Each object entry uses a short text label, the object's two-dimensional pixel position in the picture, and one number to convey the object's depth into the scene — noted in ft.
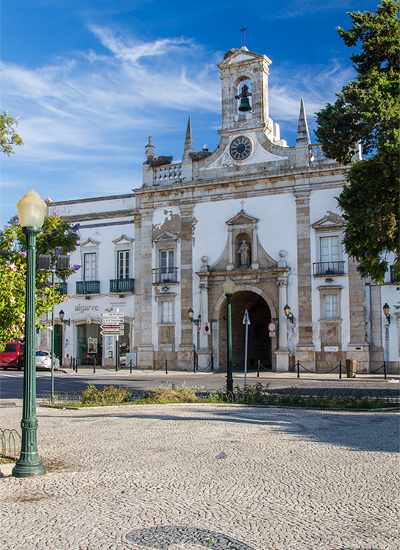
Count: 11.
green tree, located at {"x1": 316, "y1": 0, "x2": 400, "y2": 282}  49.47
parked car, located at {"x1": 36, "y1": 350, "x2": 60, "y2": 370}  99.66
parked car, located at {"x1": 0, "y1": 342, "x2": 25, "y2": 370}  106.63
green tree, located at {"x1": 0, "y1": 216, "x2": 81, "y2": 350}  30.60
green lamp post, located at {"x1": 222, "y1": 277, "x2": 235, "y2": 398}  52.87
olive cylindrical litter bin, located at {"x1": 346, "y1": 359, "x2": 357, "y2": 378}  80.59
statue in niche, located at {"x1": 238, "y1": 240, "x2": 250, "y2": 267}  97.91
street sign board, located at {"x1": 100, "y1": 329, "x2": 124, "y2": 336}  92.79
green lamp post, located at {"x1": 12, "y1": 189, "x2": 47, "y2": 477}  24.56
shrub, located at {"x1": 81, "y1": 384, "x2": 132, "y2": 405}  50.37
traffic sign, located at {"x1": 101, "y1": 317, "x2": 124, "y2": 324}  93.15
